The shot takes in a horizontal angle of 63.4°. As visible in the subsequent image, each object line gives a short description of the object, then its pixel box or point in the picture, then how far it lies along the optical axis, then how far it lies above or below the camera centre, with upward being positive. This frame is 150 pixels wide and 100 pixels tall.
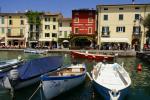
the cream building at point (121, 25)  30.47 +5.68
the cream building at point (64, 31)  33.57 +4.53
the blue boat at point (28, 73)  8.23 -1.99
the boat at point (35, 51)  26.35 -0.87
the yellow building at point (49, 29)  34.54 +5.17
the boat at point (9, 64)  10.79 -1.62
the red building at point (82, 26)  32.02 +5.62
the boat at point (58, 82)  7.49 -2.38
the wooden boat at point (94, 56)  20.74 -1.57
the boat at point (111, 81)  7.25 -2.44
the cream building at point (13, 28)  35.60 +5.61
